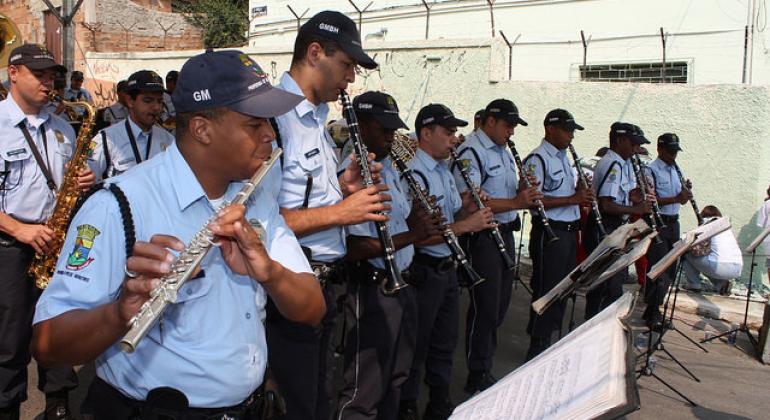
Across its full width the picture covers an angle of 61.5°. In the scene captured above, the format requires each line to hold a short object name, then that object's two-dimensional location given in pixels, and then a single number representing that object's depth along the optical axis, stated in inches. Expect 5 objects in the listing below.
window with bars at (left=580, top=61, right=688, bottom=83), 507.8
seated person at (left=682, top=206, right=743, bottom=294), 318.7
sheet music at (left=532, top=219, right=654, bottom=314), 161.8
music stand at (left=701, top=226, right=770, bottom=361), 275.8
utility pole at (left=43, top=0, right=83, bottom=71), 521.7
